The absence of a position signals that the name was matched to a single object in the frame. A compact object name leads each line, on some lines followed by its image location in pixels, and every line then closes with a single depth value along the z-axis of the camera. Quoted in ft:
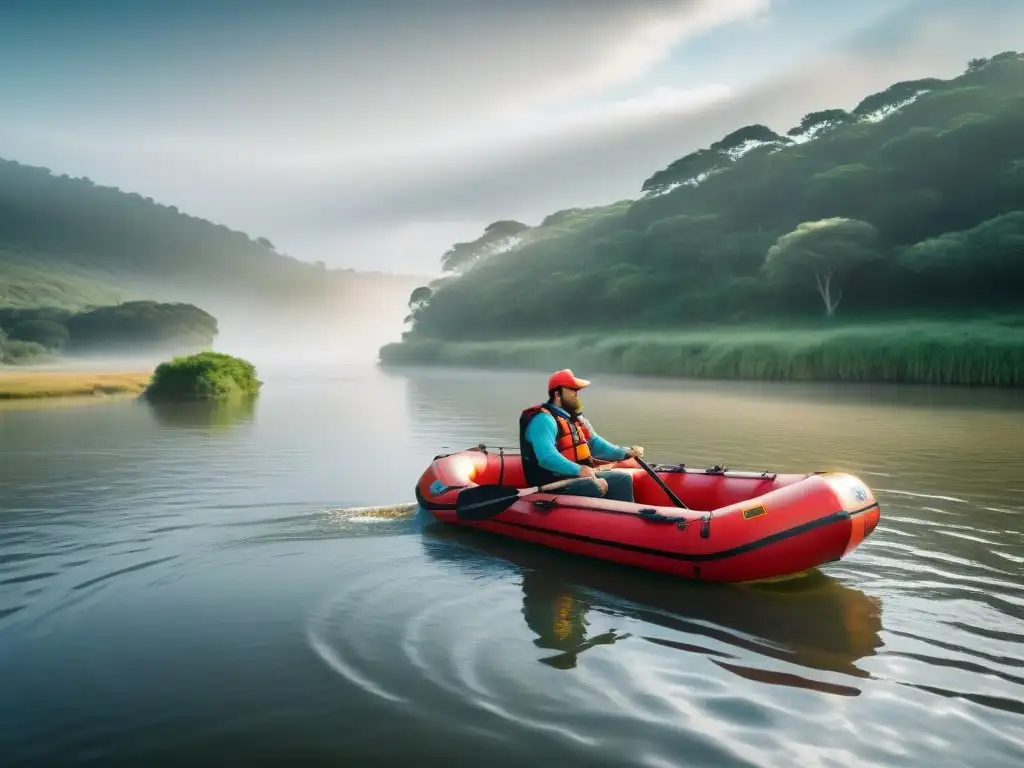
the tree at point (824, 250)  166.91
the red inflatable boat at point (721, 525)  21.34
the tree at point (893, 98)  256.52
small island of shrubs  89.10
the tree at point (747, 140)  275.80
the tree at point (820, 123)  265.34
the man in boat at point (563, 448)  27.25
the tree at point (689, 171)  282.77
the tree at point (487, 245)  381.19
